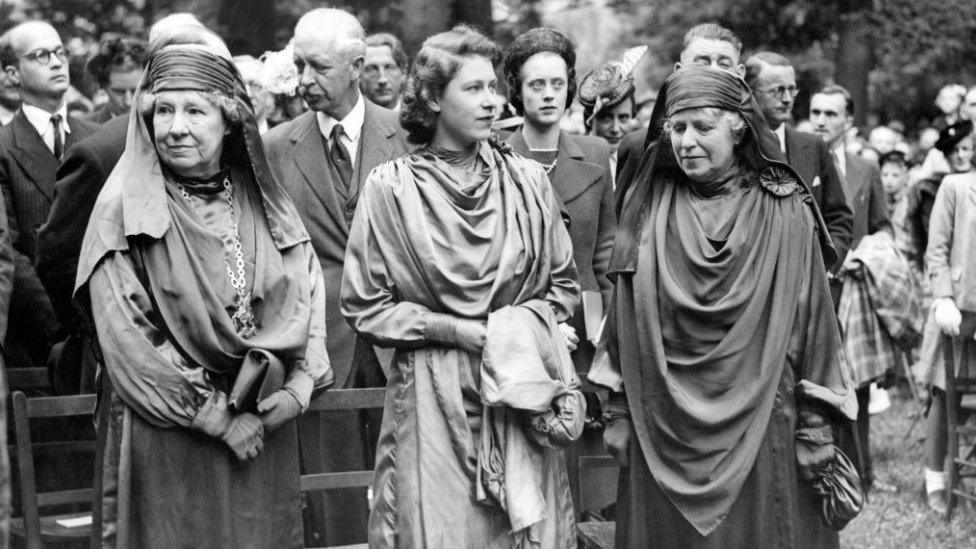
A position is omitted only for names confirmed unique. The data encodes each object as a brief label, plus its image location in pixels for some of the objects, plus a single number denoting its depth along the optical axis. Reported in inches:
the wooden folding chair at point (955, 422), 335.6
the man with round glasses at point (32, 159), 272.5
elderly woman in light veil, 193.5
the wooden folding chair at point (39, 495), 211.9
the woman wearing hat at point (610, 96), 314.2
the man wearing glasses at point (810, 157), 299.4
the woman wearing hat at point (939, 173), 376.5
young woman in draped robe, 196.1
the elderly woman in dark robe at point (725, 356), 209.9
